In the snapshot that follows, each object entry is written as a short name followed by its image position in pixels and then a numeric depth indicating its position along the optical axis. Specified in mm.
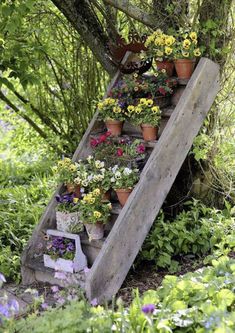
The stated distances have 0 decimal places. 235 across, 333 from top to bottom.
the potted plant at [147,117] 4125
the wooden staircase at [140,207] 3729
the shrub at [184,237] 4180
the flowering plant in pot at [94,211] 3877
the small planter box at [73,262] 3855
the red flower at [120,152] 4156
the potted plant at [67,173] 4184
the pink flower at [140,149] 4102
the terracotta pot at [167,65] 4410
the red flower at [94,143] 4379
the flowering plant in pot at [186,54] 4207
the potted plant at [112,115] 4340
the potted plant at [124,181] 3914
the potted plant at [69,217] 4074
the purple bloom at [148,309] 2369
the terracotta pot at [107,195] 4098
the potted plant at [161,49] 4270
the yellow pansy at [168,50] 4230
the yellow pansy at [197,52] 4199
